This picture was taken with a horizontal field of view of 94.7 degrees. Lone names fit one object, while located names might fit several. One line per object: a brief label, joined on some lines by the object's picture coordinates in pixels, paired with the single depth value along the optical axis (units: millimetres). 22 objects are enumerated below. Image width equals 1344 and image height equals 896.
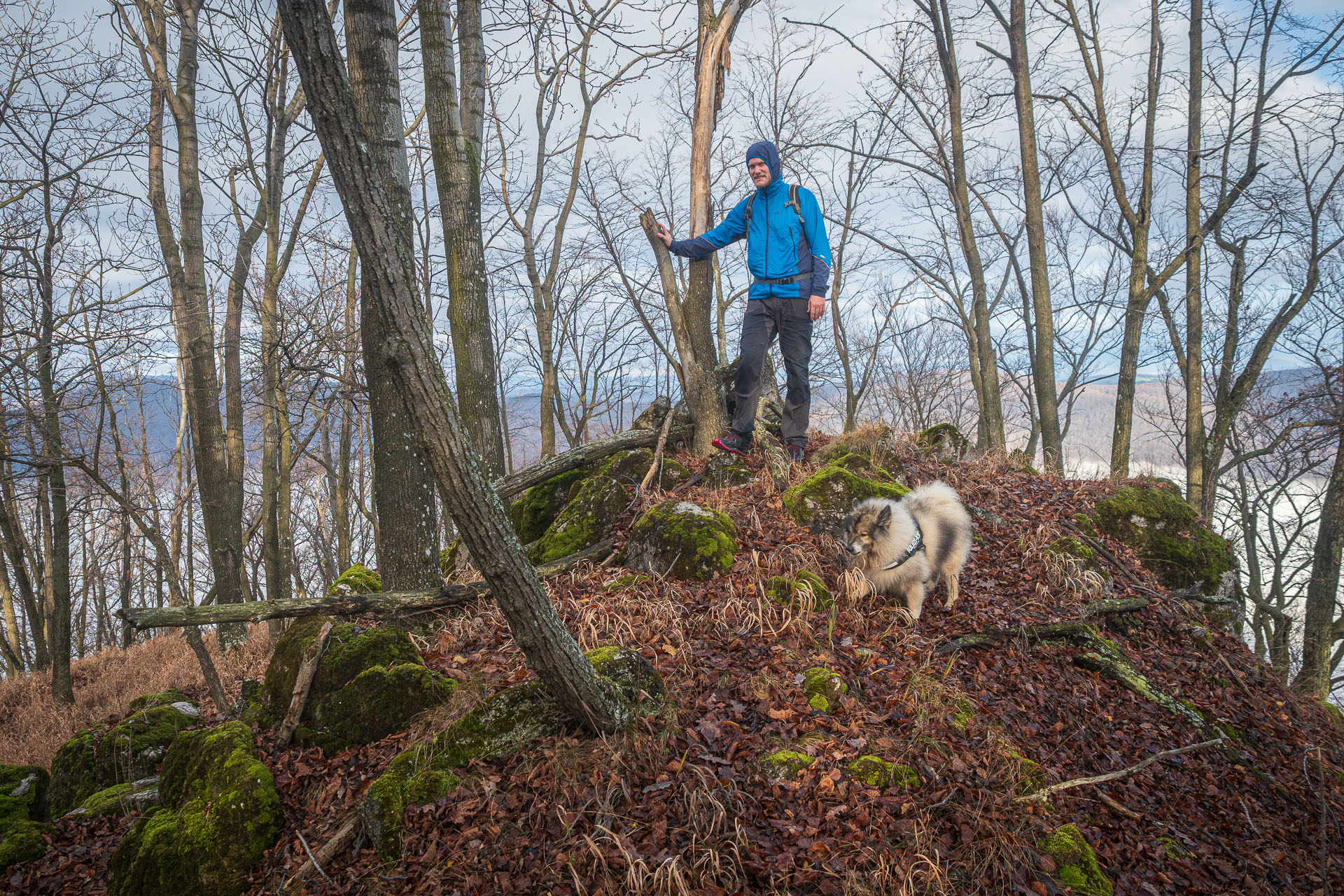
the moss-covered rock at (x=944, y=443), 9031
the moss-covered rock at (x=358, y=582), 5921
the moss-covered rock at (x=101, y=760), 4973
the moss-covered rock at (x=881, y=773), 3219
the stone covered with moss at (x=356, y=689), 4023
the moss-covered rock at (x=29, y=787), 4832
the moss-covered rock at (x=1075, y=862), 2955
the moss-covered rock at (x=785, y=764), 3238
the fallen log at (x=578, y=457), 6684
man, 6344
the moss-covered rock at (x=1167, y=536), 7016
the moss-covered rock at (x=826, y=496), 5949
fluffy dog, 4992
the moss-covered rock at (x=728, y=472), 6684
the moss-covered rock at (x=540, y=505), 7035
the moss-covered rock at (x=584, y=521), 5961
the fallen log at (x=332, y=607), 3736
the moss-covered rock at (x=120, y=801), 4449
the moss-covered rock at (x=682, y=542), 5230
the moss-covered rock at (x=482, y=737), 3211
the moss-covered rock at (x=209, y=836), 3275
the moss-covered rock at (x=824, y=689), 3811
